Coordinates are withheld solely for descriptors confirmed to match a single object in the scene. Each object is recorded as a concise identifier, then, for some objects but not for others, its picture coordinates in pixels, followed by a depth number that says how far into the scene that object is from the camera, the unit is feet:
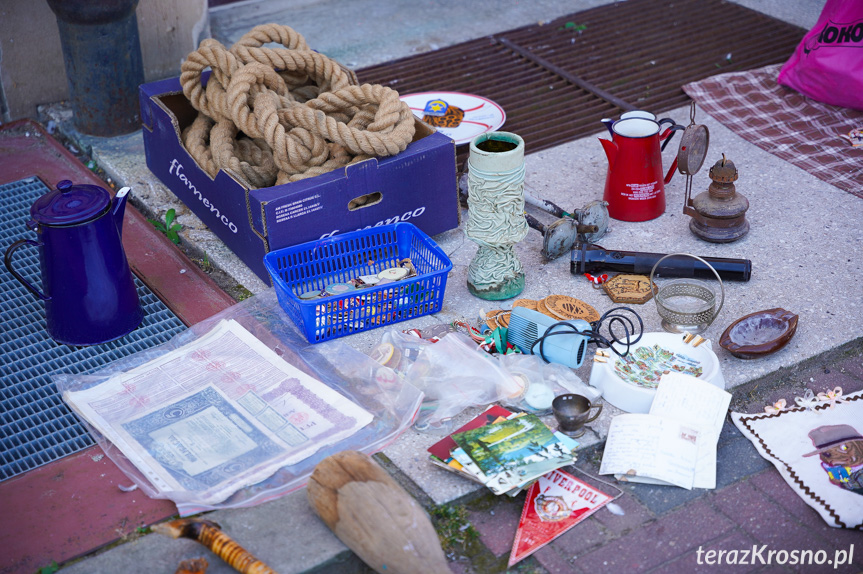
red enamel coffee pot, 10.79
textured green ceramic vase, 9.27
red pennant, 7.30
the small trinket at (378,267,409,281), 9.73
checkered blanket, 12.34
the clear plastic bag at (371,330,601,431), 8.43
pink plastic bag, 13.19
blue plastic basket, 9.23
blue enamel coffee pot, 8.84
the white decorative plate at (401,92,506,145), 13.10
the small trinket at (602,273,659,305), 9.81
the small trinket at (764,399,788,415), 8.52
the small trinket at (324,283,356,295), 9.66
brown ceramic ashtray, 8.87
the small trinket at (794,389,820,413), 8.53
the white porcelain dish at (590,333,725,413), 8.37
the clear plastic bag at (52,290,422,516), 7.70
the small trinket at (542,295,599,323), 9.25
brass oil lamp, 10.54
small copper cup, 8.01
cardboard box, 9.74
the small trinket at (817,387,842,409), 8.59
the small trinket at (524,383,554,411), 8.37
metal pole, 12.35
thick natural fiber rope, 10.13
